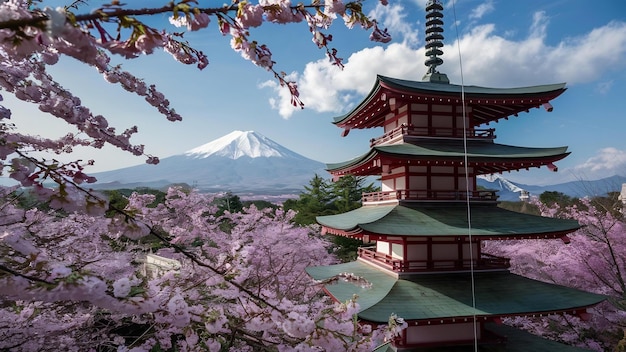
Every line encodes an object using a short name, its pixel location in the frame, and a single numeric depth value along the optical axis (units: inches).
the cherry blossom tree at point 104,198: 60.7
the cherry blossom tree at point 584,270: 418.9
